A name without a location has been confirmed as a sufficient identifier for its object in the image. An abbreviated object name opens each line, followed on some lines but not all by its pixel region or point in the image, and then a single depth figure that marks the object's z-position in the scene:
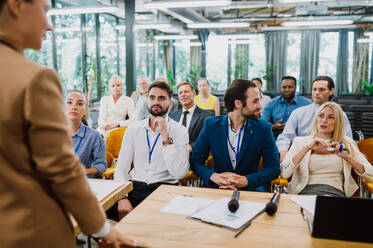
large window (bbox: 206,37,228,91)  15.14
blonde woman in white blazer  2.62
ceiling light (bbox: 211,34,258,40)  10.54
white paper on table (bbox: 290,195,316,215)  1.65
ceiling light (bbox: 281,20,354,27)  9.16
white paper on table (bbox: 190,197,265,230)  1.53
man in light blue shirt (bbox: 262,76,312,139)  5.00
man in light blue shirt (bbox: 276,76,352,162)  4.05
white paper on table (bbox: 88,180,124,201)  1.86
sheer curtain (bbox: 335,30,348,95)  13.92
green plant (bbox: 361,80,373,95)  12.99
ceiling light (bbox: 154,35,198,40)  10.99
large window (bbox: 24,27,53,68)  6.68
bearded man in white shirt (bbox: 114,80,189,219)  2.69
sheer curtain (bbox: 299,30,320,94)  14.05
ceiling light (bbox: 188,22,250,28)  9.57
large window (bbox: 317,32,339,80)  14.12
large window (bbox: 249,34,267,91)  14.65
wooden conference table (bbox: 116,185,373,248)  1.36
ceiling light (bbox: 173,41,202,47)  15.02
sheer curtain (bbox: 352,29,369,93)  13.66
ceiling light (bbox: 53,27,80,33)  7.43
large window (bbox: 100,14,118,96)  9.42
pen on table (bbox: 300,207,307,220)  1.62
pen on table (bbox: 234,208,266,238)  1.44
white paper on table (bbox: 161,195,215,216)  1.69
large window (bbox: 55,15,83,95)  7.46
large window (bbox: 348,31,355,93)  13.91
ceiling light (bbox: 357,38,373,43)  12.96
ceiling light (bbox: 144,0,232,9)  6.31
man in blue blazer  2.61
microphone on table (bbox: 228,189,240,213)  1.63
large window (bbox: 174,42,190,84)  15.34
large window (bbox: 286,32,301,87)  14.44
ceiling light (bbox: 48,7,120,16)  6.70
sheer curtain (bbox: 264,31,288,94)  14.40
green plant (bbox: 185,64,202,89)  14.46
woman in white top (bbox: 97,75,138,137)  5.57
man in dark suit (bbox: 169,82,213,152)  4.18
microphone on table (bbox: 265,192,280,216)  1.64
